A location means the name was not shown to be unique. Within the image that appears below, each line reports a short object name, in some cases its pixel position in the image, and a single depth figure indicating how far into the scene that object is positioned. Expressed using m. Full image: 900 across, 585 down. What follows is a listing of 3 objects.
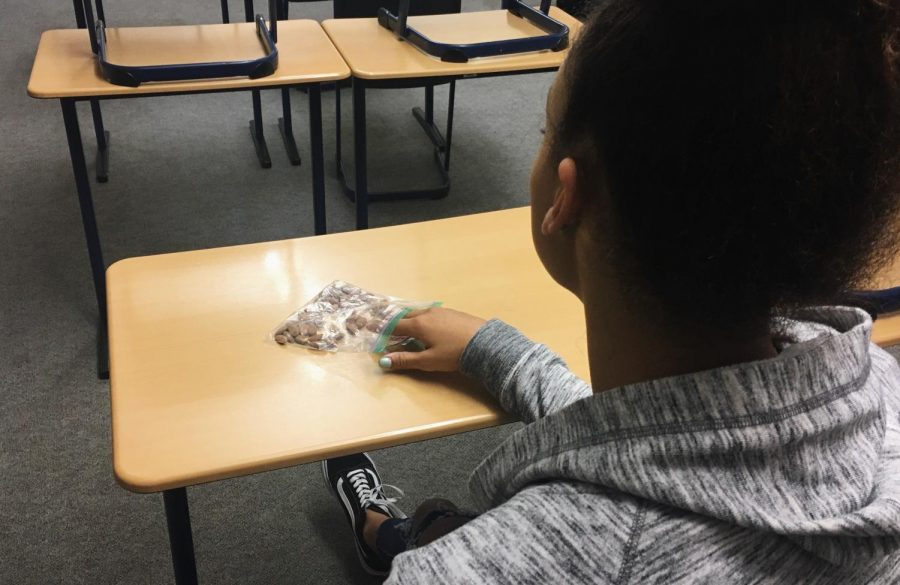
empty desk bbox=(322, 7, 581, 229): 1.97
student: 0.48
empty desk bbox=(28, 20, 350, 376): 1.77
